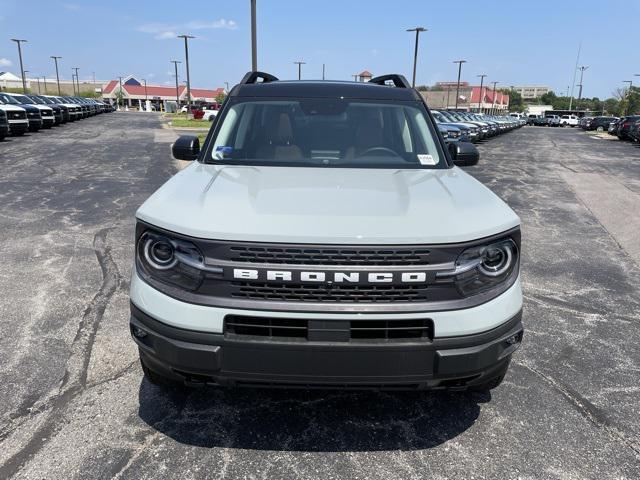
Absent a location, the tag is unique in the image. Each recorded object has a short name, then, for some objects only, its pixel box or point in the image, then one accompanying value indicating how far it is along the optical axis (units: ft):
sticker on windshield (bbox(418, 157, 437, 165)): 11.72
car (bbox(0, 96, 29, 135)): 68.33
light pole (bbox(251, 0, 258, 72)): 53.88
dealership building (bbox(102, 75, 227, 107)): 386.89
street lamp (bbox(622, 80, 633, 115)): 232.12
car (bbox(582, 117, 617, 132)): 169.70
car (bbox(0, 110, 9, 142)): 58.75
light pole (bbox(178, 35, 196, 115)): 154.55
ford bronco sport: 7.45
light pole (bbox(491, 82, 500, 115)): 352.49
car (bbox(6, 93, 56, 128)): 81.93
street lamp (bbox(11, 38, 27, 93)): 205.09
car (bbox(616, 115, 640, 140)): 100.22
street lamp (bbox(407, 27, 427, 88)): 139.74
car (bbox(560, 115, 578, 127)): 246.21
